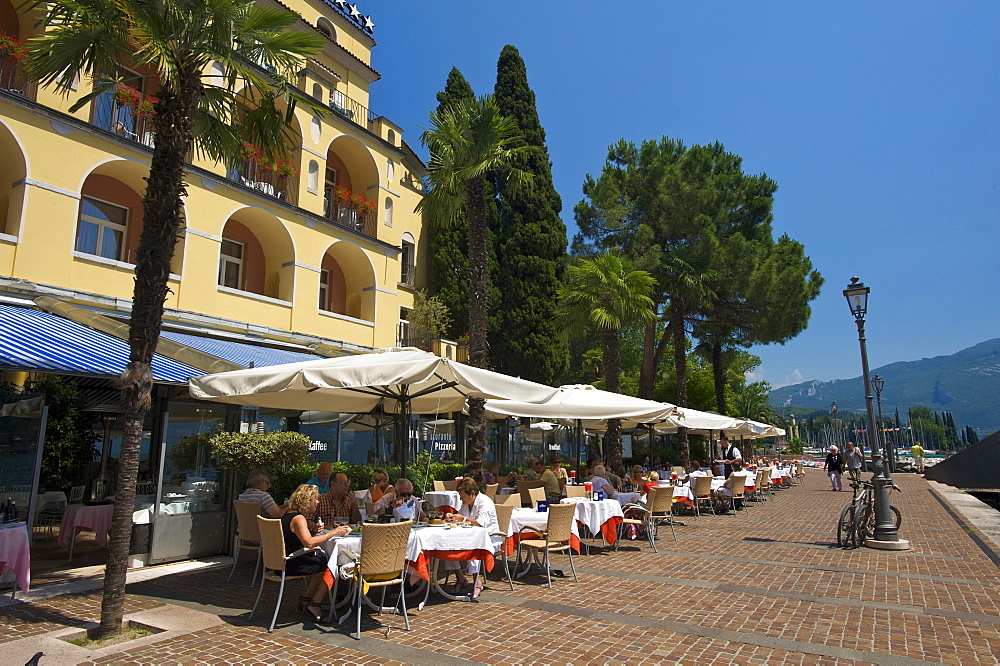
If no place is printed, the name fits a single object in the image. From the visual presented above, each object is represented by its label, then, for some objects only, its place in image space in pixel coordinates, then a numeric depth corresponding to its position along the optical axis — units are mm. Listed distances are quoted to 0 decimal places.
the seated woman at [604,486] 10653
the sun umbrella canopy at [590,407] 11109
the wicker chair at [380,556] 5586
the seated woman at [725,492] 15297
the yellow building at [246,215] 12758
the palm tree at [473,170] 12930
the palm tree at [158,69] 5664
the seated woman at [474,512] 7113
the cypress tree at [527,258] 29109
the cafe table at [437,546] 5977
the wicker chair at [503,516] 7781
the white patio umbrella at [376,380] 7070
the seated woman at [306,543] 5867
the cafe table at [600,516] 9281
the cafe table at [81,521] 8922
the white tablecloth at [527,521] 8039
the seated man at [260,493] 7219
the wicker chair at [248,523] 7234
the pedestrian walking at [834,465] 23547
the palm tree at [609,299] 19062
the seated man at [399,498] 7738
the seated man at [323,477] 9234
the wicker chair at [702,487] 14461
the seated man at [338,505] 6762
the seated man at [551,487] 11250
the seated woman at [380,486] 8352
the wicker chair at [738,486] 15427
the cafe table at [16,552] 6348
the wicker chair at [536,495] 9945
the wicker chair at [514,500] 8408
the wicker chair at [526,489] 11250
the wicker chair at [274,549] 5746
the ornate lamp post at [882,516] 10156
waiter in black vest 22359
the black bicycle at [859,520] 10273
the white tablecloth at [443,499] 9406
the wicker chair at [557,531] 7648
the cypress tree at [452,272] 26047
